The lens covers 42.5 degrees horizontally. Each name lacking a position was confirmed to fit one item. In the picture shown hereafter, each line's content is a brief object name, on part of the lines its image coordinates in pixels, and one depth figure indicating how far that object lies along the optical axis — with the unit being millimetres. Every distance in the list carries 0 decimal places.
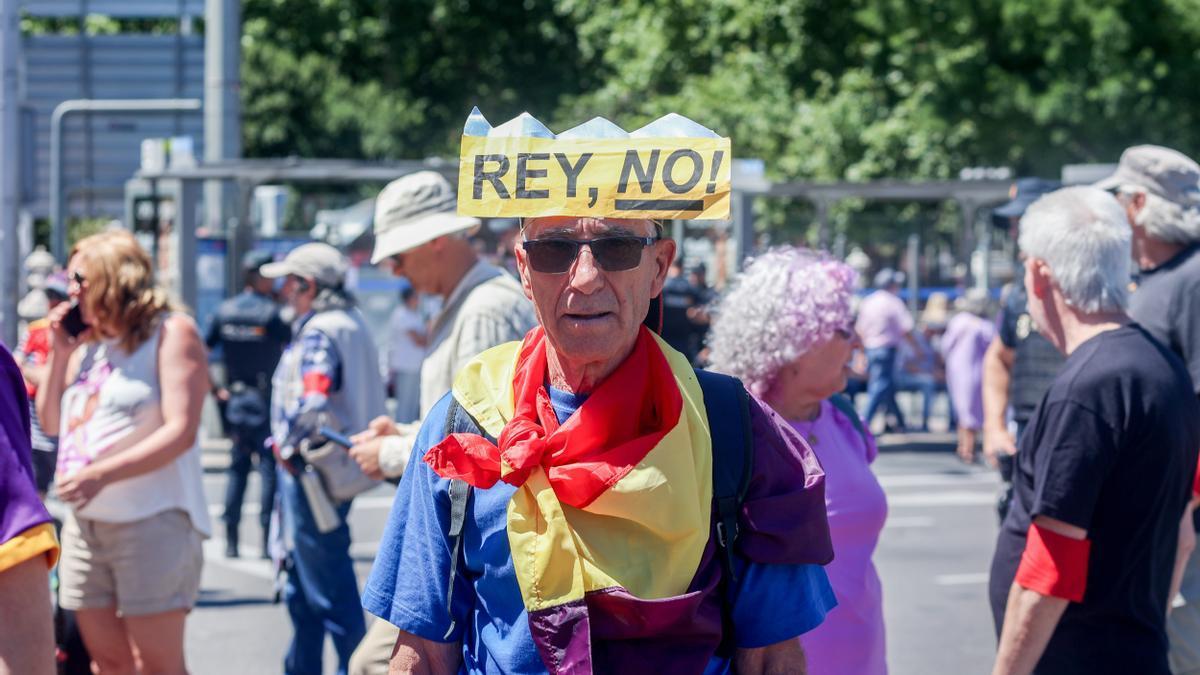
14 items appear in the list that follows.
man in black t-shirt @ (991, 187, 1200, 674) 3412
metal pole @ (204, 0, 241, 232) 16078
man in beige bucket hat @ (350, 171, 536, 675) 4379
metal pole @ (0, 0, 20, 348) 6484
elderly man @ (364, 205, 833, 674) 2379
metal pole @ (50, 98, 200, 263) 14031
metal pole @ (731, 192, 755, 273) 16328
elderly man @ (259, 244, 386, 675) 5680
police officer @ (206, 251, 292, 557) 9461
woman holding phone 4676
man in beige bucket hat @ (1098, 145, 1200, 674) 4246
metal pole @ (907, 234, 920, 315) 18484
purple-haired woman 3605
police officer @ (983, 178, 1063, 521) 6102
